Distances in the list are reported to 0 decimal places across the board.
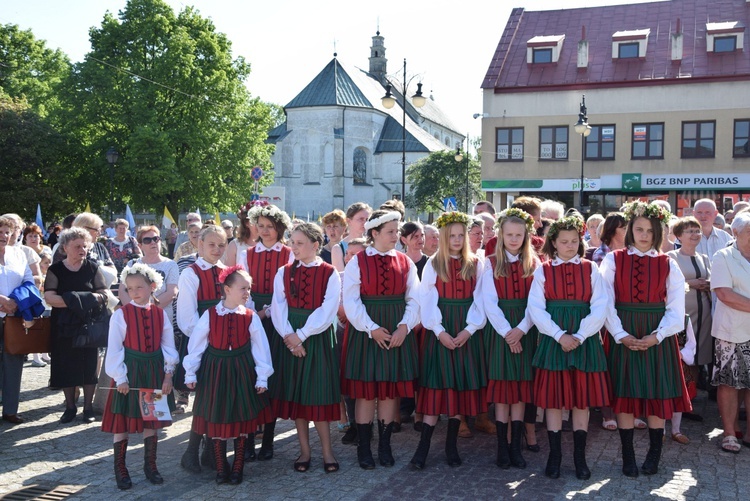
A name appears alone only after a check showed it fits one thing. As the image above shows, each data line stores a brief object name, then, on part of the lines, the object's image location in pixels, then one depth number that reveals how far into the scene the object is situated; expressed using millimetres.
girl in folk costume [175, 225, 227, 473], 5953
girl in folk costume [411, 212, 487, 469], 5891
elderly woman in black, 7109
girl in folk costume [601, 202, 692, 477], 5688
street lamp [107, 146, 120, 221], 25969
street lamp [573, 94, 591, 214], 24875
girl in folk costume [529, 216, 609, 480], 5637
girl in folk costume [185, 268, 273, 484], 5477
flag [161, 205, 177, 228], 32036
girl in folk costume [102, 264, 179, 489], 5641
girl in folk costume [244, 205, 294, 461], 6320
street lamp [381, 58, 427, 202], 20859
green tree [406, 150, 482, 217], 53938
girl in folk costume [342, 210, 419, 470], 5887
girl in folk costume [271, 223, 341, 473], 5770
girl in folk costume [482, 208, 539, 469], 5859
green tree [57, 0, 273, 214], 34188
